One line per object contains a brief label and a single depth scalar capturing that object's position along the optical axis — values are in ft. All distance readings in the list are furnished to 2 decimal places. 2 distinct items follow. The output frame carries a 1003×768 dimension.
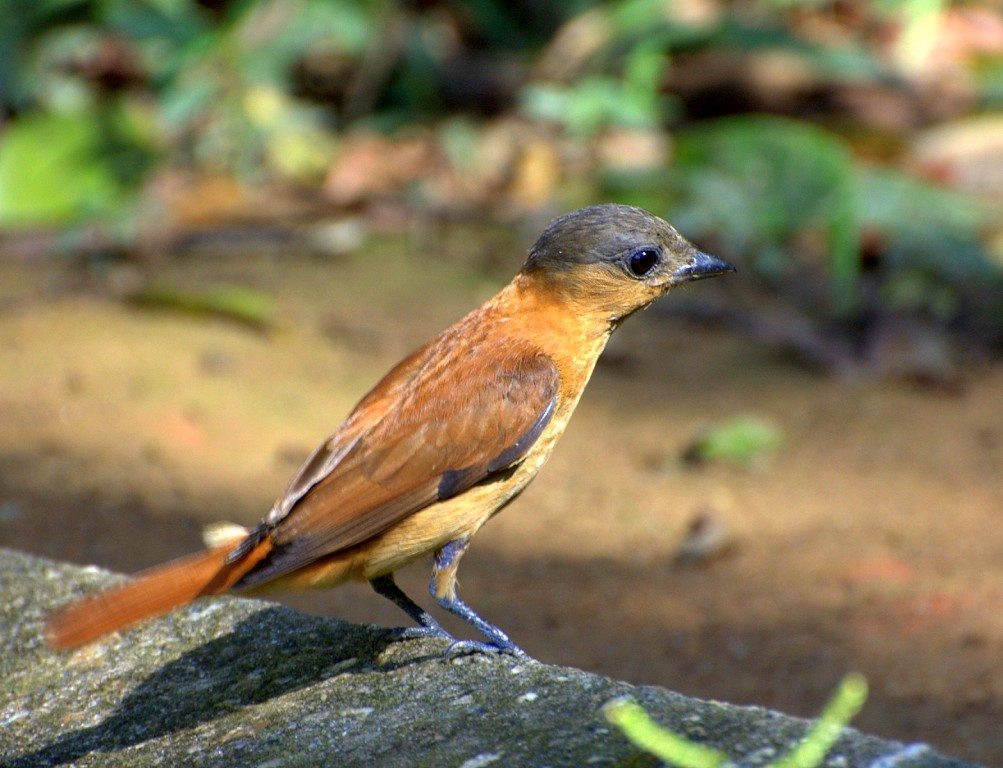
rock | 16.03
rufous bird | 19.31
